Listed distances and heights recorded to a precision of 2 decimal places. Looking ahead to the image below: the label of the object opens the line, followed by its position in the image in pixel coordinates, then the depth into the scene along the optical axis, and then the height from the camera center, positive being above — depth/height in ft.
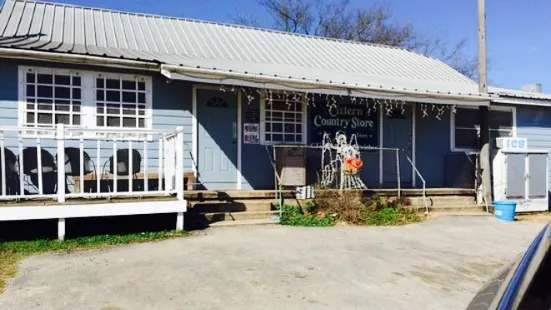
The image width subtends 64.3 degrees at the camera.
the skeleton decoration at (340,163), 28.73 -0.66
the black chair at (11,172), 22.95 -1.01
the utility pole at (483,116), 33.76 +2.95
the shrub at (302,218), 26.00 -3.94
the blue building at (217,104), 25.34 +3.55
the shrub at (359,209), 27.04 -3.60
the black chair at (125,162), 25.07 -0.50
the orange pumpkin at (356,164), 28.62 -0.71
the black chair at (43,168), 22.56 -0.76
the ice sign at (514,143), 35.63 +0.82
